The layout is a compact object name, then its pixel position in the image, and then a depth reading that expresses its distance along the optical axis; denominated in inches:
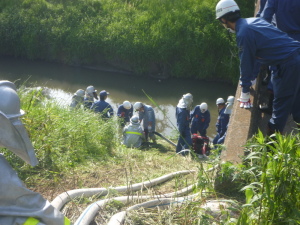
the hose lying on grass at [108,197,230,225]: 141.9
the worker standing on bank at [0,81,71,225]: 86.2
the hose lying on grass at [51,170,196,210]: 153.8
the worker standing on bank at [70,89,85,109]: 463.5
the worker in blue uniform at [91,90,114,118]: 456.1
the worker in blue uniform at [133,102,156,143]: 479.8
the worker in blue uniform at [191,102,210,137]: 463.2
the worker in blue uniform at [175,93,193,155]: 422.0
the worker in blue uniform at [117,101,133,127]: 504.1
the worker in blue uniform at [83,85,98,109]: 507.0
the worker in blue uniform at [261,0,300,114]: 219.9
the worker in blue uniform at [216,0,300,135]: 193.6
